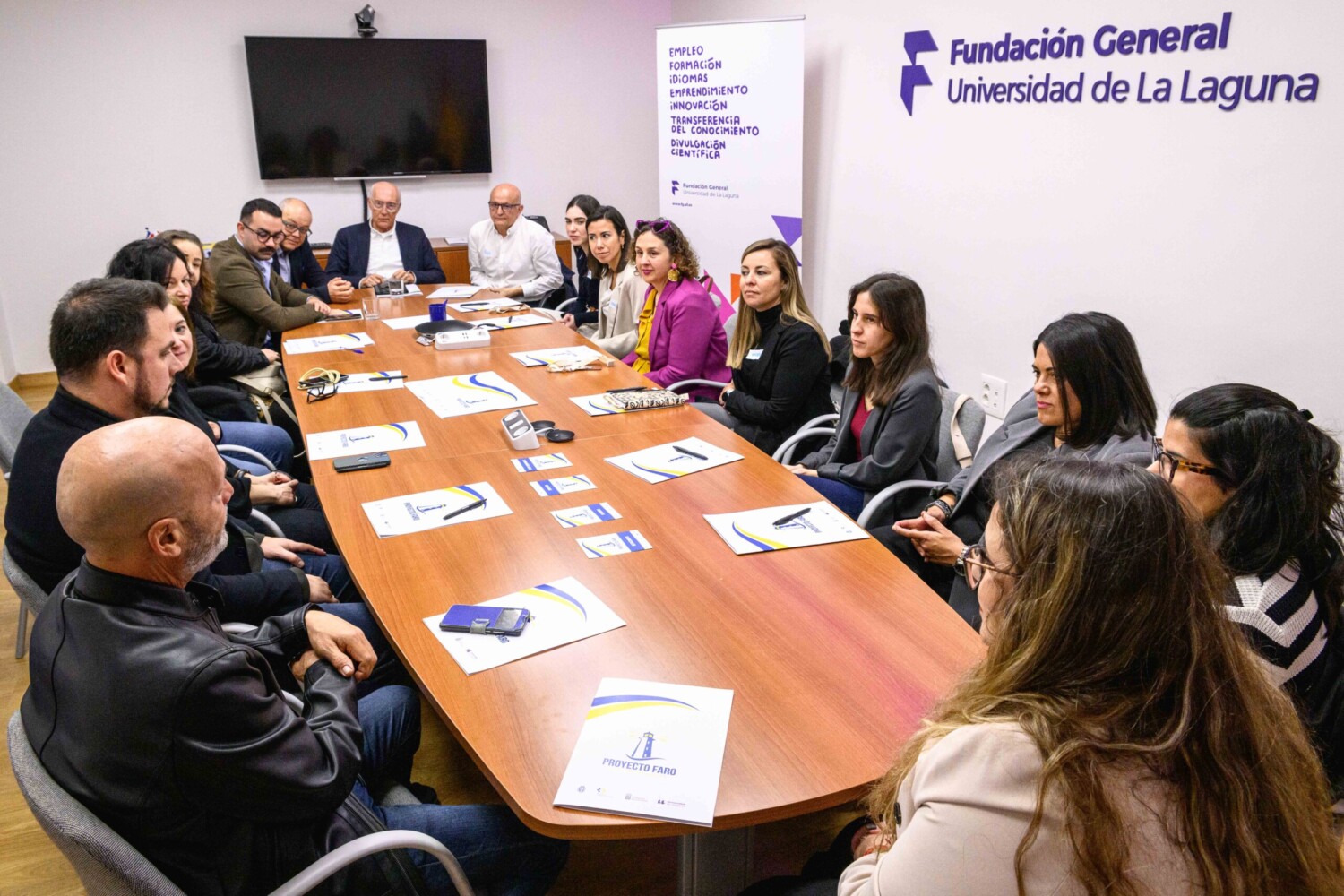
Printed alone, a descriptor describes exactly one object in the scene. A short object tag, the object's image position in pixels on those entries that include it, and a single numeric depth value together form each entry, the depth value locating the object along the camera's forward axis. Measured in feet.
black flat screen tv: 21.12
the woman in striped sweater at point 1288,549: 5.54
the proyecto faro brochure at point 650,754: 4.50
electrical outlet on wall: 13.89
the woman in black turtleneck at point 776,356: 11.66
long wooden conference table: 4.79
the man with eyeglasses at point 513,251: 19.47
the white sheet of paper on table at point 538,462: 8.90
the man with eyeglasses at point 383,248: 19.08
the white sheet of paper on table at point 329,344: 13.61
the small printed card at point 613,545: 7.12
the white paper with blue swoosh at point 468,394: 10.80
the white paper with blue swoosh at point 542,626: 5.75
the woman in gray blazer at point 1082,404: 7.99
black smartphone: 8.87
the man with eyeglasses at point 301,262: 17.54
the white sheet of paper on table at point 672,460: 8.74
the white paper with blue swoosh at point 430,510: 7.61
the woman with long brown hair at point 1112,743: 3.16
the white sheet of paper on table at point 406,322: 15.29
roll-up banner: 17.49
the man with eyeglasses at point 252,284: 14.52
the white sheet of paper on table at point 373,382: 11.60
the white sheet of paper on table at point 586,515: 7.63
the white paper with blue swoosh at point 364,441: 9.34
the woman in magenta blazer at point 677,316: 13.38
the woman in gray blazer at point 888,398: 9.77
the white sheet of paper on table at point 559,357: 12.83
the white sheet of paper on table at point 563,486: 8.30
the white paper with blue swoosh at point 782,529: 7.25
